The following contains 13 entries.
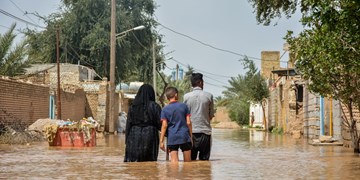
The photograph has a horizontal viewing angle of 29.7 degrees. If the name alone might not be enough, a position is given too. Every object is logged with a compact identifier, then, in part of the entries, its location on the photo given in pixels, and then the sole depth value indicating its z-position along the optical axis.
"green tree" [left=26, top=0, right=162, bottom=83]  47.16
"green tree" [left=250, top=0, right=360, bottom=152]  10.23
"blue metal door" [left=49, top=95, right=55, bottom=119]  29.36
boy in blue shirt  11.20
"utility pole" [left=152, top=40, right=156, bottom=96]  47.56
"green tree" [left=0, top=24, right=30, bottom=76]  33.94
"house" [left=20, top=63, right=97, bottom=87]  39.00
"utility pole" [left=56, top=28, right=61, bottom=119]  28.66
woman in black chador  11.66
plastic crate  19.65
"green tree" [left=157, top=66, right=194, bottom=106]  77.56
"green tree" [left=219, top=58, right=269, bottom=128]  52.81
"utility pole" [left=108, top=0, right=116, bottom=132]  32.41
